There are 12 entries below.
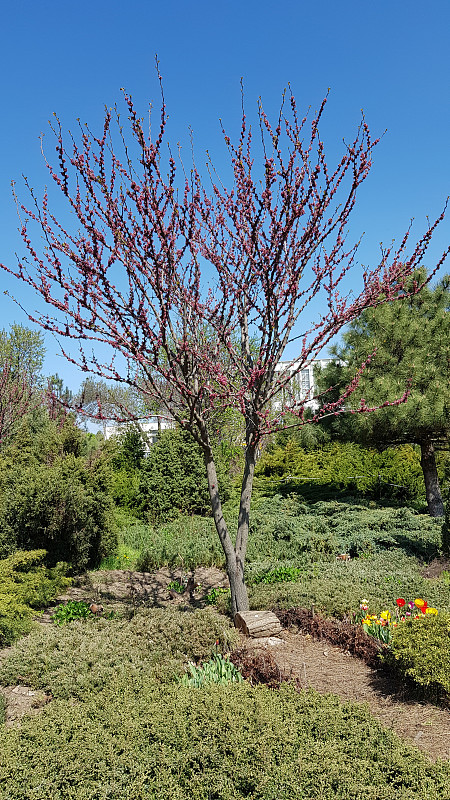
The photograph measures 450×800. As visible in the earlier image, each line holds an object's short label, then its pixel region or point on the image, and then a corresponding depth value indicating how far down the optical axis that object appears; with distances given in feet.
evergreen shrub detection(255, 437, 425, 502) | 36.58
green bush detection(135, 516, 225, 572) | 24.39
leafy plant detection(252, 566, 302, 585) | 20.72
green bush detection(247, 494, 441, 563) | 24.07
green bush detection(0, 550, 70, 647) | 15.48
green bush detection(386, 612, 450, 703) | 11.12
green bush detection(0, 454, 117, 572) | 21.33
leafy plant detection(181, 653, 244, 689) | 11.88
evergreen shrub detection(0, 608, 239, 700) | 12.19
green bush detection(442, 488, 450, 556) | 21.25
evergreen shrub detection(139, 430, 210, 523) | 33.83
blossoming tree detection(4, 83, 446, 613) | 13.61
